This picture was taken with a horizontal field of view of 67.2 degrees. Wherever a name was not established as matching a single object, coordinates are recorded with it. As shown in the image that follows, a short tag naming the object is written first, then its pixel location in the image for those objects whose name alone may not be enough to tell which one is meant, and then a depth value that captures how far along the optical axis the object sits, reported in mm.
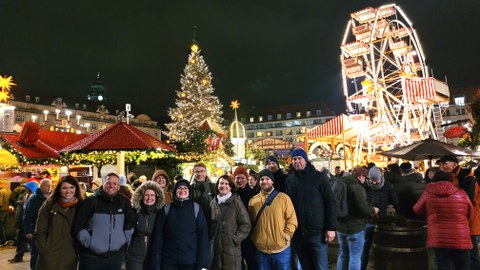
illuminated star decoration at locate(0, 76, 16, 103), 16328
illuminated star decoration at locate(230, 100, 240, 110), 26427
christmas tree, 31797
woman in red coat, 4484
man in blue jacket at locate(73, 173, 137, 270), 4086
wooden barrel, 5301
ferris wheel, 22031
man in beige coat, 4449
